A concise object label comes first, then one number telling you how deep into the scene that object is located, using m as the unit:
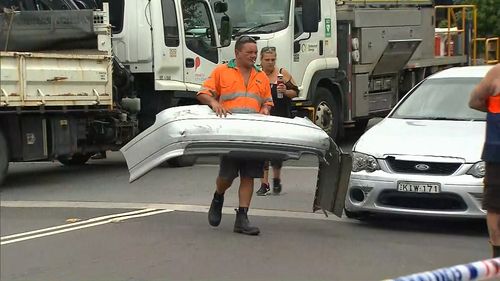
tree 28.61
